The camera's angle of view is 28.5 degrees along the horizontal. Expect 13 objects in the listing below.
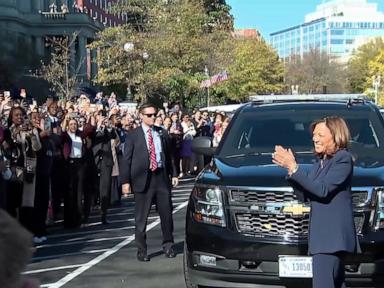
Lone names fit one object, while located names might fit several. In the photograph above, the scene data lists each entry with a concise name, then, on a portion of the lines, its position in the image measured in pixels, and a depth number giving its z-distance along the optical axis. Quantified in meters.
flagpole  41.38
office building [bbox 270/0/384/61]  191.38
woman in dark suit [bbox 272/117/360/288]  5.19
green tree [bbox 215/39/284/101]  55.22
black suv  6.19
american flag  38.57
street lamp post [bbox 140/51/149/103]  33.59
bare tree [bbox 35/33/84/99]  31.13
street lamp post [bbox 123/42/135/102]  31.44
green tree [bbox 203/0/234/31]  51.53
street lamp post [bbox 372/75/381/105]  78.24
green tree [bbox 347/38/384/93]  104.88
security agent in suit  8.95
